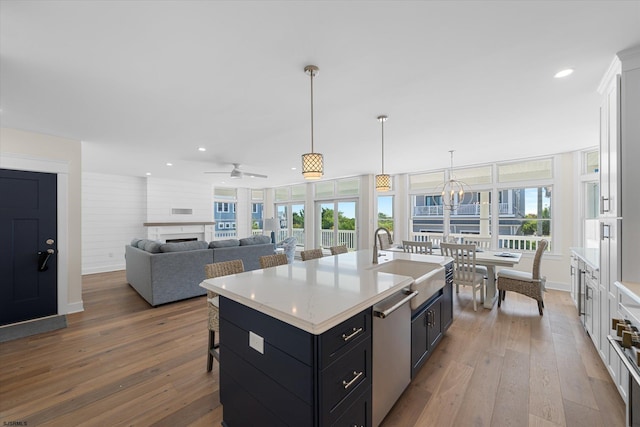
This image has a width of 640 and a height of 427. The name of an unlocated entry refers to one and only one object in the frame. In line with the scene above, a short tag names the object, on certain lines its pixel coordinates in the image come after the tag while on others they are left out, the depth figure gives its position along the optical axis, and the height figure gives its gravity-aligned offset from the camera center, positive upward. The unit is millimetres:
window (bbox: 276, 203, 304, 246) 9016 -280
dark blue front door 3205 -432
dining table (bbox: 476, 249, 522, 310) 3586 -702
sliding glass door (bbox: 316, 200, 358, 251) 7559 -338
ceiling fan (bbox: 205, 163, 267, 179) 5371 +818
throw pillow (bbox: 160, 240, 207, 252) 4098 -556
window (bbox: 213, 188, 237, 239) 9008 +48
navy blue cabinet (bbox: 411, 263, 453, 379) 2062 -1009
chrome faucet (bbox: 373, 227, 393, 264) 2475 -408
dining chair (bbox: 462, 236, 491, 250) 5207 -571
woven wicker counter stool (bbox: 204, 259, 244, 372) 2162 -719
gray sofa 3896 -836
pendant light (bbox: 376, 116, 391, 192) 3443 +406
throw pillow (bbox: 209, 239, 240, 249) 4605 -571
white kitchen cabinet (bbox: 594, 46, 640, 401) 1826 +216
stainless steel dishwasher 1522 -904
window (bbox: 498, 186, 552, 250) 5012 -67
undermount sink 1915 -561
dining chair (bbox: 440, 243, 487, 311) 3586 -740
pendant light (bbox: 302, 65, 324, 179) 2355 +427
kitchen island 1144 -674
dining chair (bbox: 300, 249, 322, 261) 3268 -548
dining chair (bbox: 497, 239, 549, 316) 3457 -955
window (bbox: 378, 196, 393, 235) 7084 +14
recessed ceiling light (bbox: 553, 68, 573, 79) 2148 +1179
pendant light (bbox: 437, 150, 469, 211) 5793 +573
